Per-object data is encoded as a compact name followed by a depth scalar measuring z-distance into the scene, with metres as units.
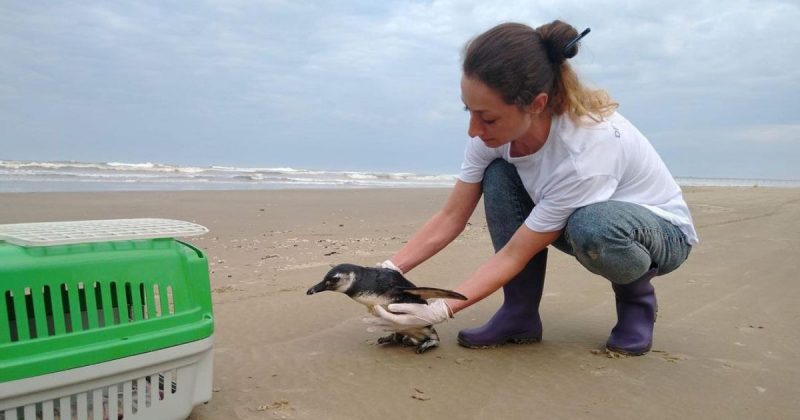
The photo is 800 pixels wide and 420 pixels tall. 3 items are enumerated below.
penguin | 2.56
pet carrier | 1.60
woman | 2.38
